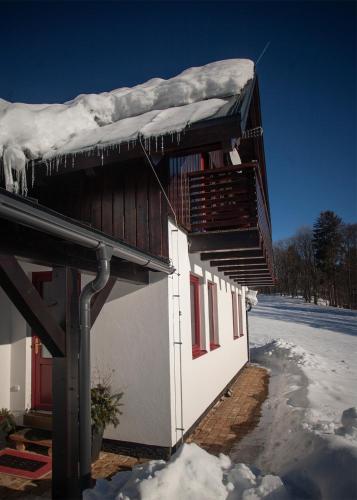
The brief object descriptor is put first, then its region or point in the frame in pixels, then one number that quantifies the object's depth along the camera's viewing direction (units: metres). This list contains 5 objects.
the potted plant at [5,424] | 5.04
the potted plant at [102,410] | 4.76
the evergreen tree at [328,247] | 45.57
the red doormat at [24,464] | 4.37
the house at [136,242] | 3.79
